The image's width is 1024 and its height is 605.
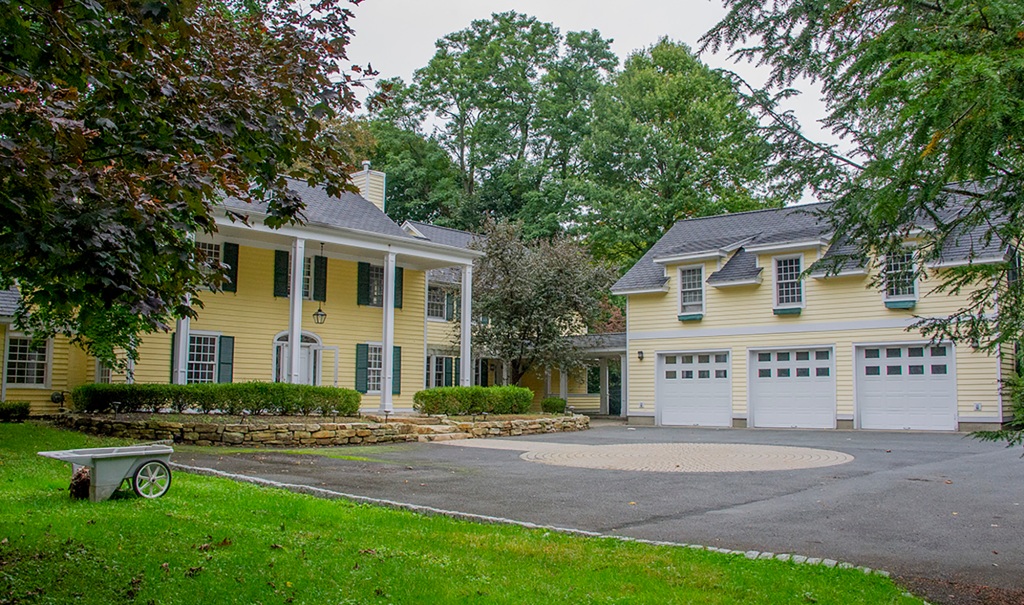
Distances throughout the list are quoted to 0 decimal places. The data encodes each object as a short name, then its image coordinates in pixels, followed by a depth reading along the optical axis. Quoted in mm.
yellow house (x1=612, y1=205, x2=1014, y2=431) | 20734
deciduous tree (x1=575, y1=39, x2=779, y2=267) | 36531
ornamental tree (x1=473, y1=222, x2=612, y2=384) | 26422
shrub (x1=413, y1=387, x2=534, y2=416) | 21203
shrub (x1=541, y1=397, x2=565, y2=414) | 28219
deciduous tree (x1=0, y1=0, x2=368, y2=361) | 4348
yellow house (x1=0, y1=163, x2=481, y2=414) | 20312
